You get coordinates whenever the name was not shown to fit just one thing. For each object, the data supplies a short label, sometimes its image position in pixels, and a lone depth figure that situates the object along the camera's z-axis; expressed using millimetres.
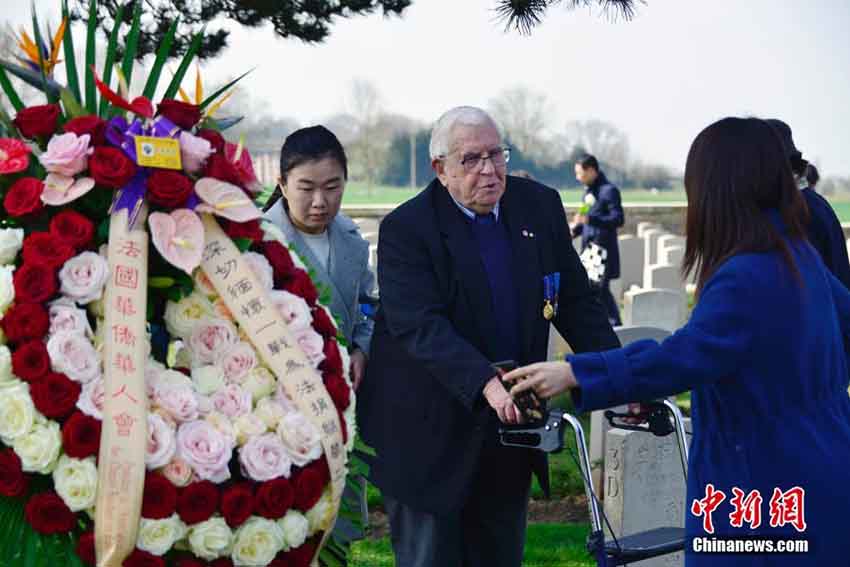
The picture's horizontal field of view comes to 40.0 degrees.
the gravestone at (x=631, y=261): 18641
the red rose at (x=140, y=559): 2742
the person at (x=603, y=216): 12922
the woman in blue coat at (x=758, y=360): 3049
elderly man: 4039
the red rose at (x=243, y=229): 3150
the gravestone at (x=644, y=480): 5219
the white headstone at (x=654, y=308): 9102
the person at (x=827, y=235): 5520
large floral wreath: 2738
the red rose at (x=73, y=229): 2879
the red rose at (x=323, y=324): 3264
